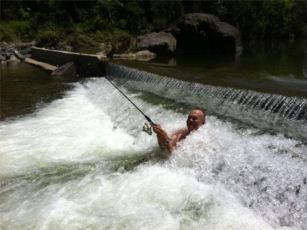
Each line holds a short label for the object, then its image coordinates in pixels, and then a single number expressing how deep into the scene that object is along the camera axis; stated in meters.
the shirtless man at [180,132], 3.98
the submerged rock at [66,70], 10.72
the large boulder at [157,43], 13.44
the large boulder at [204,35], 14.79
